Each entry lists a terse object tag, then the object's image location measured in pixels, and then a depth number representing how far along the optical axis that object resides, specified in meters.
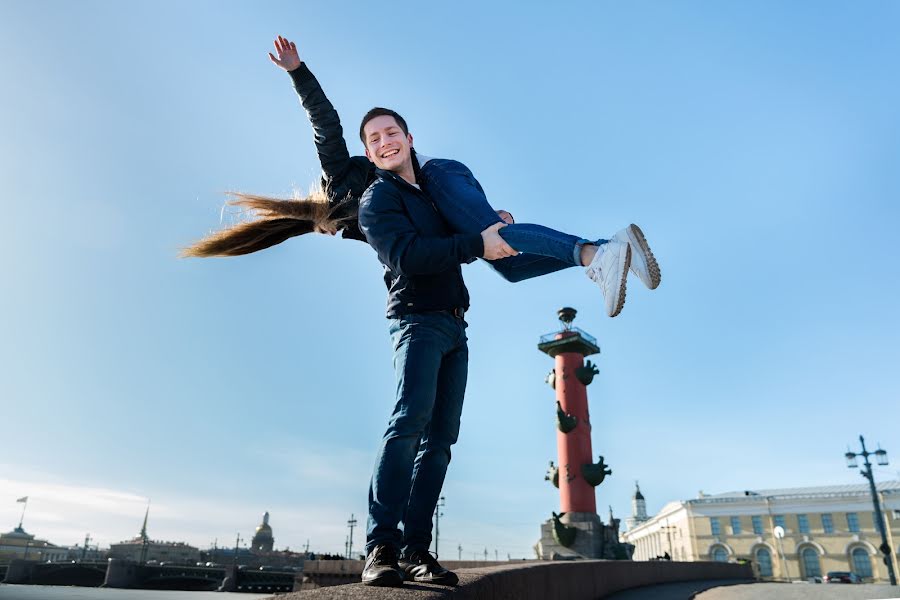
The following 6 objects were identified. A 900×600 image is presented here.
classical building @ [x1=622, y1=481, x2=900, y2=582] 43.25
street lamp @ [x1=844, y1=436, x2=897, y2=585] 20.17
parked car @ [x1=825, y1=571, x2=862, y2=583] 30.61
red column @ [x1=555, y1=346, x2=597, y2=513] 21.31
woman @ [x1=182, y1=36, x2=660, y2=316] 2.20
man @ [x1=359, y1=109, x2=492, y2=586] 2.12
